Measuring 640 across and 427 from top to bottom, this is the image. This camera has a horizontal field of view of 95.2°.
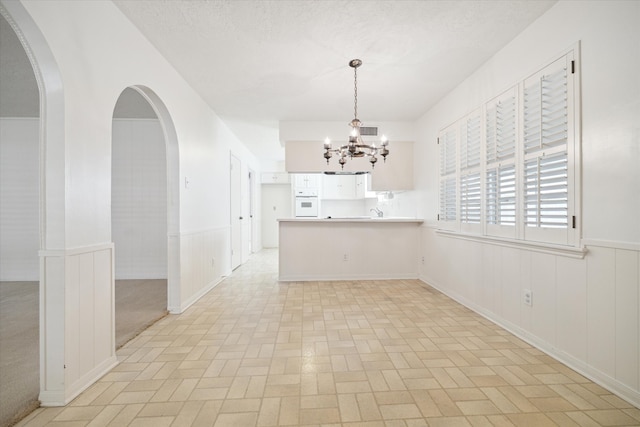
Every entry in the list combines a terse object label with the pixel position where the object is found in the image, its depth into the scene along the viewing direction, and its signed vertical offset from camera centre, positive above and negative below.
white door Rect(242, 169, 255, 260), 6.54 -0.25
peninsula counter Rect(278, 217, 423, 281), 4.56 -0.58
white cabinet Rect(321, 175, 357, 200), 7.60 +0.65
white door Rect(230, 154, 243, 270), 5.36 -0.02
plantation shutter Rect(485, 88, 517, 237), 2.57 +0.43
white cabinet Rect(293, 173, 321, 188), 7.62 +0.83
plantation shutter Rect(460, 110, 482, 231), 3.11 +0.43
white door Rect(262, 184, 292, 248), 8.73 +0.14
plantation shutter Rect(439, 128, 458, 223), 3.62 +0.47
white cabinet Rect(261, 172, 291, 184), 8.48 +0.99
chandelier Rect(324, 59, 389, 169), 2.82 +0.66
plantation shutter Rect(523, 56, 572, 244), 2.04 +0.43
